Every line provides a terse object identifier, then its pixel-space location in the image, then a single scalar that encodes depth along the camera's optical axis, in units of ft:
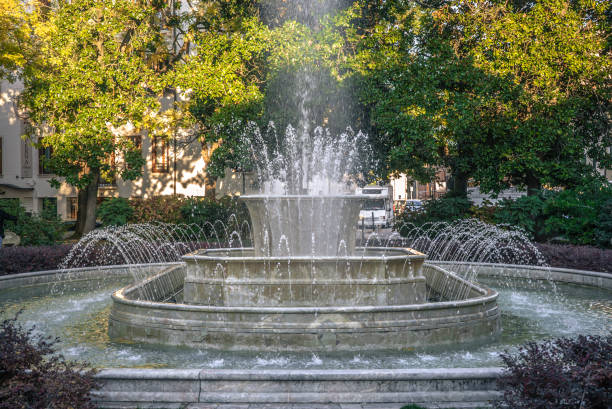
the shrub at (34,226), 60.08
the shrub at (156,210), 75.41
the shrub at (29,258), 44.02
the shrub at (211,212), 76.18
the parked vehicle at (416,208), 73.72
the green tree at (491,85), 66.54
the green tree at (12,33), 65.62
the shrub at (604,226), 51.75
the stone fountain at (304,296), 23.35
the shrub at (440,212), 69.77
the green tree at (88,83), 67.21
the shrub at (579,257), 43.29
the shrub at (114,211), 72.95
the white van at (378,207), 108.94
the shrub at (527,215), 60.18
